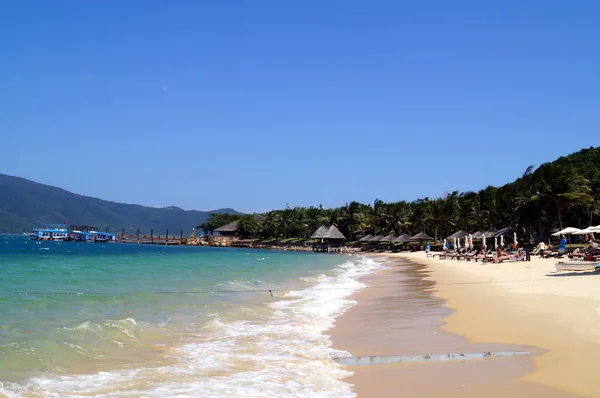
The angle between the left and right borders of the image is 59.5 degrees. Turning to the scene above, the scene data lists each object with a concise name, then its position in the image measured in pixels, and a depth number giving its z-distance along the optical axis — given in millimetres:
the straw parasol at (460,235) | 44969
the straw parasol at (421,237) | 55594
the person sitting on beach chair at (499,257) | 25922
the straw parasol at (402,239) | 56944
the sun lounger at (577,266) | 15422
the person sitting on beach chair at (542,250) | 25975
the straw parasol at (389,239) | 58625
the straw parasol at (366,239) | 64375
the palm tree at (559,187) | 34294
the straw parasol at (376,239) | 62181
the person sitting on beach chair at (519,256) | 25072
